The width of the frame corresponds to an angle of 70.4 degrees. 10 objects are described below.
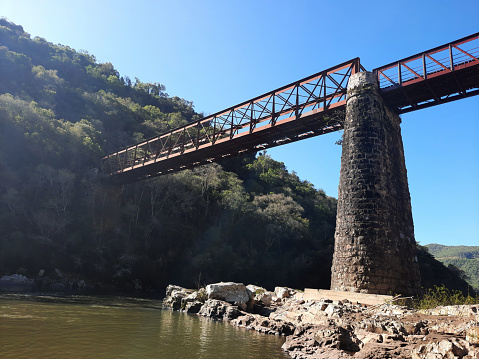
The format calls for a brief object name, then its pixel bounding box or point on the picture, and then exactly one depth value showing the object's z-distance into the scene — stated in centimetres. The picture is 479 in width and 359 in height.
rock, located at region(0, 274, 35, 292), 2321
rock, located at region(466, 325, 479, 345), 499
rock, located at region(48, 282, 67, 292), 2516
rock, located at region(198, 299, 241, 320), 1341
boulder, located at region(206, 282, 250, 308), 1524
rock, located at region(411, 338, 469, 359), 480
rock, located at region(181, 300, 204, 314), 1568
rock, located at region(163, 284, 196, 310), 1701
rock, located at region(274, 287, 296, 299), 1638
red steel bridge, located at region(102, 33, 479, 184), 1373
